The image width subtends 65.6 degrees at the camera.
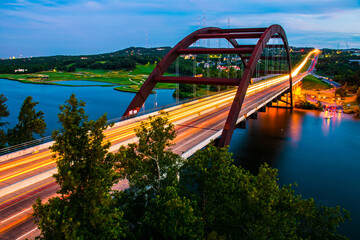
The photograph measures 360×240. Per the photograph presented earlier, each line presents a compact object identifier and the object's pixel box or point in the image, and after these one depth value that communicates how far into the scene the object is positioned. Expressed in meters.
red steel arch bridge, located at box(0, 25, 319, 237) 16.47
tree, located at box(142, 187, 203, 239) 12.64
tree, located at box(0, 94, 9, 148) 30.83
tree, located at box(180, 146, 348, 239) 14.04
